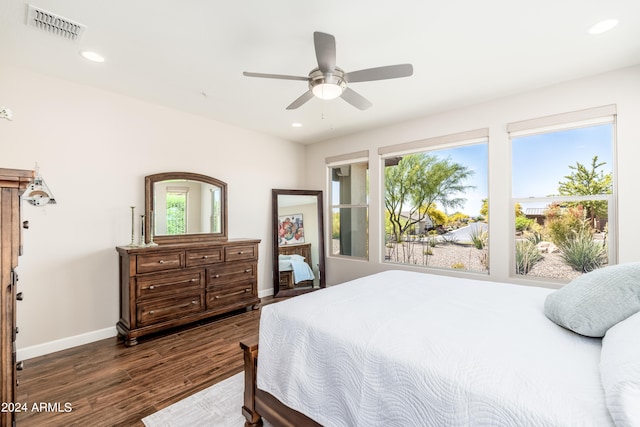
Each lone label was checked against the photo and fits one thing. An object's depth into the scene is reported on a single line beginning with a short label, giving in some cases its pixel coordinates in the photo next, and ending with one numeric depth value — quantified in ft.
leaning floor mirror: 15.26
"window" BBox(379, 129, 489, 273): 11.53
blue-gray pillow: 3.76
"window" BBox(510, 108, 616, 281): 9.13
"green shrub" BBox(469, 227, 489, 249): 11.32
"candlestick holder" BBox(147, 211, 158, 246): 10.59
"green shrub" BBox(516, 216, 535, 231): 10.40
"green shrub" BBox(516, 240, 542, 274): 10.30
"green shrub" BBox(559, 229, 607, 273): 9.25
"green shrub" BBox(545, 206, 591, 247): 9.59
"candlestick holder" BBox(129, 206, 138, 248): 10.32
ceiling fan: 6.07
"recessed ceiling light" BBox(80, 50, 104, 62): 7.63
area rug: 5.75
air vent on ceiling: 6.14
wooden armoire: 3.64
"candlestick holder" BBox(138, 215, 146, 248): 10.42
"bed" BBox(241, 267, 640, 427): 2.70
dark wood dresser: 9.40
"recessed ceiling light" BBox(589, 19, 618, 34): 6.43
